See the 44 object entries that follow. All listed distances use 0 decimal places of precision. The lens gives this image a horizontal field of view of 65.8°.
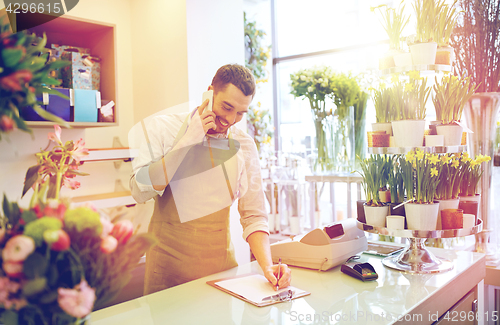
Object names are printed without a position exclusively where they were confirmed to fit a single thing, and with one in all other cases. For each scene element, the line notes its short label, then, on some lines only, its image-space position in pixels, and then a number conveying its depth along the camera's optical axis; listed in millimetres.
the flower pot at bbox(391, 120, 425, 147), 1518
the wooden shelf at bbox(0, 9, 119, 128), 2184
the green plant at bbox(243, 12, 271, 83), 4230
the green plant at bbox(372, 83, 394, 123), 1602
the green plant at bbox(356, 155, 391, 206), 1561
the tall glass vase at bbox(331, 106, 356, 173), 2746
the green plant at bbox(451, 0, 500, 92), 2211
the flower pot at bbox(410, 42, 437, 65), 1560
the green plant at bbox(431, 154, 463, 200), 1499
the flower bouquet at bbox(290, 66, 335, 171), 2820
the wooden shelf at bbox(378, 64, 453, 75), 1559
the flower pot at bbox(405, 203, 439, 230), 1441
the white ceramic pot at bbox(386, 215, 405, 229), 1481
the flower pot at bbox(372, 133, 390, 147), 1597
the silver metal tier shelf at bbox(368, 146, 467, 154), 1531
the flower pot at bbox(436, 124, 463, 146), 1546
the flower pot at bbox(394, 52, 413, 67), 1605
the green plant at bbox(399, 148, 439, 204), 1457
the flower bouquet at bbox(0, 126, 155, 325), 482
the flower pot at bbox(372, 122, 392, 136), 1614
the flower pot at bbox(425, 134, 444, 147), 1535
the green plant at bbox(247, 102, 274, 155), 4234
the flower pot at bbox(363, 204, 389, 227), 1526
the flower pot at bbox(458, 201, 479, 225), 1535
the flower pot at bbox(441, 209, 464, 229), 1480
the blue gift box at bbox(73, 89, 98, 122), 2156
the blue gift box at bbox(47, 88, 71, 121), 2066
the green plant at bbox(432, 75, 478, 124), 1567
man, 1482
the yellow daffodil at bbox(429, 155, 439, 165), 1454
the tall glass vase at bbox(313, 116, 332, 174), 2824
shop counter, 1064
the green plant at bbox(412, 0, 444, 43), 1596
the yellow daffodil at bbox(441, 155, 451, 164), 1482
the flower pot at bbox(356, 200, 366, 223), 1606
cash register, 1486
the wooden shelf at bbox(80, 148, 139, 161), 2371
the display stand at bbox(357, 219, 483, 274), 1449
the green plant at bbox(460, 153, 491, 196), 1584
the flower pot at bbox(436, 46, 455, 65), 1622
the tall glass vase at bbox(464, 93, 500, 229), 2209
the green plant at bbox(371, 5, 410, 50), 1675
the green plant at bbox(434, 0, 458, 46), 1604
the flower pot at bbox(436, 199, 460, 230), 1506
